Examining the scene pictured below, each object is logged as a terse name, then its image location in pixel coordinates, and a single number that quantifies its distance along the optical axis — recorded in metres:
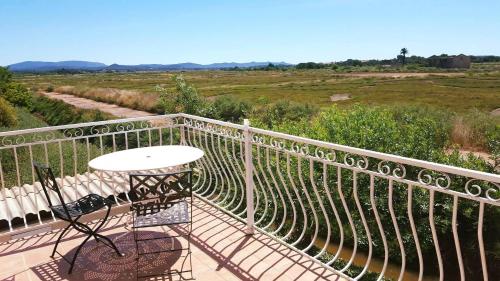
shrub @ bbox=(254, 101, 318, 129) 19.28
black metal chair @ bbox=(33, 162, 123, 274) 3.21
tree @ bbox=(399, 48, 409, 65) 130.00
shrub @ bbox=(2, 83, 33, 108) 29.06
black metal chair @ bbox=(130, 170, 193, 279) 3.11
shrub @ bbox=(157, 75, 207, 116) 13.96
